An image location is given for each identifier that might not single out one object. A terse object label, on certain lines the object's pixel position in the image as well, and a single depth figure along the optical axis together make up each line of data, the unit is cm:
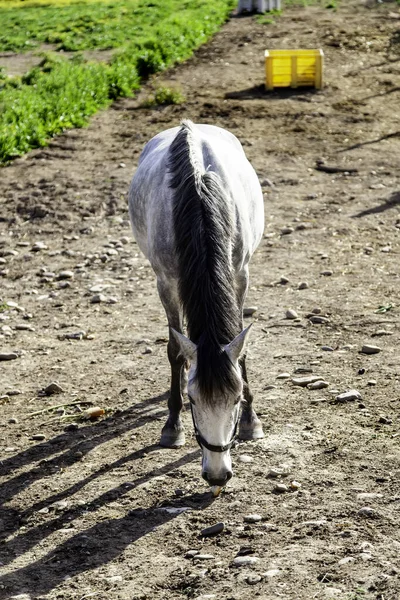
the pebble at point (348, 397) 1311
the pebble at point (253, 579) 919
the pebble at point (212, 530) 1020
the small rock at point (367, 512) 1029
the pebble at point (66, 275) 1870
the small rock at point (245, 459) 1172
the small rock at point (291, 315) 1609
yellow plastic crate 3271
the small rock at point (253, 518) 1041
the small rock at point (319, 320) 1585
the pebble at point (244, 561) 955
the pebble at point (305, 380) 1373
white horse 961
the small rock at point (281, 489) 1096
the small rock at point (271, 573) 926
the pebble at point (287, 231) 2037
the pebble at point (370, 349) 1461
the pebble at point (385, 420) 1245
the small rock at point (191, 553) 983
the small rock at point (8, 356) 1543
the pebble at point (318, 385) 1359
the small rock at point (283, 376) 1398
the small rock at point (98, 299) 1747
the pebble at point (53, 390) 1415
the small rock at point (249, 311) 1637
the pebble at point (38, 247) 2034
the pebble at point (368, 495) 1065
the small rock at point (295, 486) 1099
